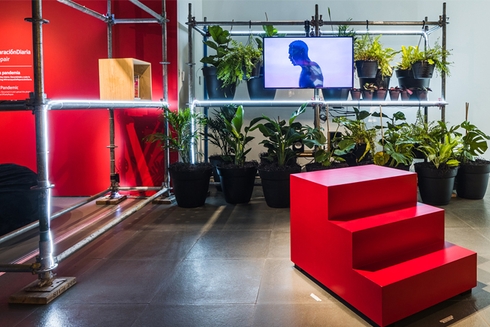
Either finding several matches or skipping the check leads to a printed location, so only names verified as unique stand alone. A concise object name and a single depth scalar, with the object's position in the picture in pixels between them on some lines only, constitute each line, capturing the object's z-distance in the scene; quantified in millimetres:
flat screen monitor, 4137
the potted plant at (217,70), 4145
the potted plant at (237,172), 3973
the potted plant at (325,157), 3837
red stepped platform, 1781
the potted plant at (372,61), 4188
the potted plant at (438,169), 3820
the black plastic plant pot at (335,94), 4344
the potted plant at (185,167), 3846
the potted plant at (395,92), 4363
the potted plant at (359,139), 4141
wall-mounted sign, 4293
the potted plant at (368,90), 4336
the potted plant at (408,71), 4195
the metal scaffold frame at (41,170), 2045
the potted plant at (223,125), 4168
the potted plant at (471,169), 3998
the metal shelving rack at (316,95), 4219
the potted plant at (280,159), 3824
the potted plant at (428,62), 4133
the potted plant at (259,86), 4277
